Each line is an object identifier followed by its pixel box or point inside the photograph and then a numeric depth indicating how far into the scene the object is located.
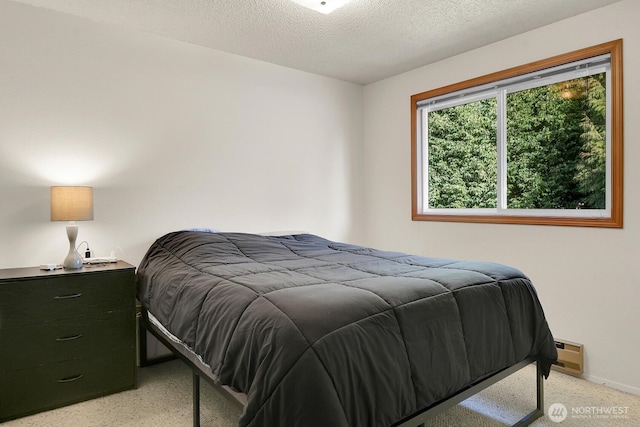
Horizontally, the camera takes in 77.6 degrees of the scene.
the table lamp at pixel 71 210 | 2.40
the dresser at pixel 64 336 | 2.10
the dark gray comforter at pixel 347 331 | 1.24
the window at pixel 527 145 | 2.64
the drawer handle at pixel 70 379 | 2.23
